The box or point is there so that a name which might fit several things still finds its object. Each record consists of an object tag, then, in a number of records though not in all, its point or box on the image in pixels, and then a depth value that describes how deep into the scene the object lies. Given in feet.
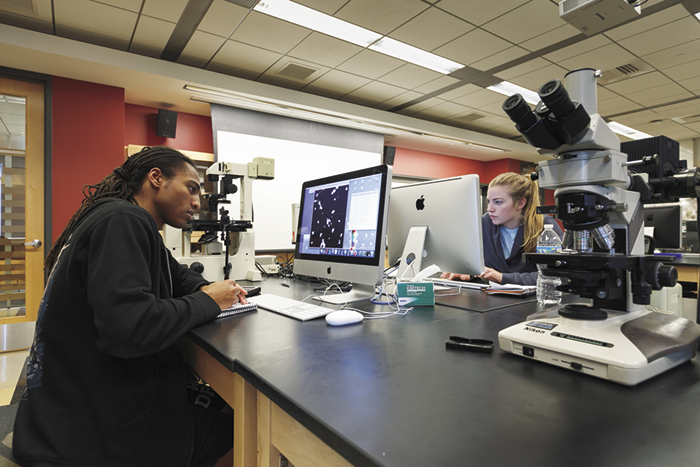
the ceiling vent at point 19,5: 8.95
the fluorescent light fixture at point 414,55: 11.78
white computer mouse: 3.22
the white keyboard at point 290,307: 3.57
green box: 4.10
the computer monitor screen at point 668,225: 10.30
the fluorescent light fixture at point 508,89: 14.79
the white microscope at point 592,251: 2.19
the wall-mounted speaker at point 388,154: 20.20
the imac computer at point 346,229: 3.97
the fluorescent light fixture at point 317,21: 9.71
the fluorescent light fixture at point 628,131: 19.88
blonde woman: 6.63
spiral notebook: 3.69
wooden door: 10.84
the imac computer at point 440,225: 4.76
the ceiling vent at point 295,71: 12.96
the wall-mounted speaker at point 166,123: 13.92
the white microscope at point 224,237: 6.46
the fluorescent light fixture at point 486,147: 21.35
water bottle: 4.45
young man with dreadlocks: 2.59
